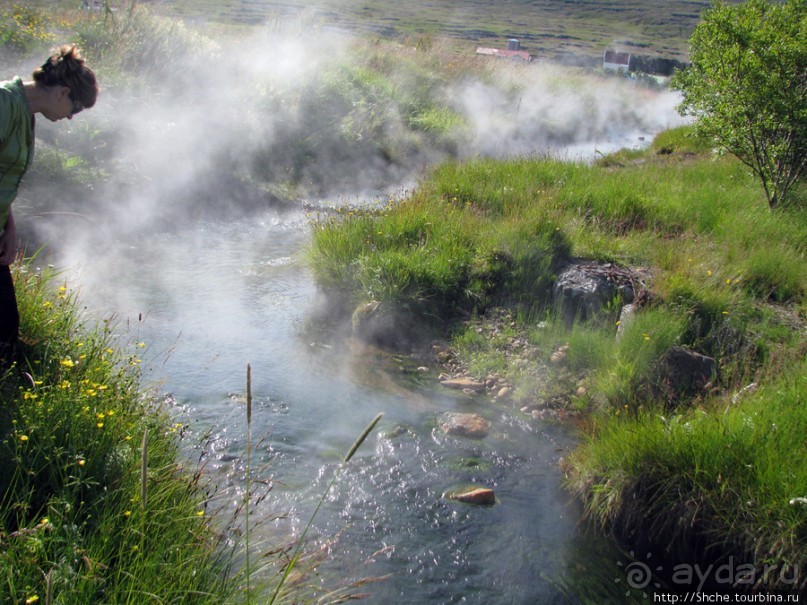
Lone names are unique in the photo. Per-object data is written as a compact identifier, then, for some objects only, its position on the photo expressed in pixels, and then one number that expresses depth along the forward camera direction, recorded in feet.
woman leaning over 10.66
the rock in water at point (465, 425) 17.20
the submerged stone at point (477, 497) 14.44
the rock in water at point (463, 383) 20.01
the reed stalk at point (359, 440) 6.64
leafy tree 26.18
